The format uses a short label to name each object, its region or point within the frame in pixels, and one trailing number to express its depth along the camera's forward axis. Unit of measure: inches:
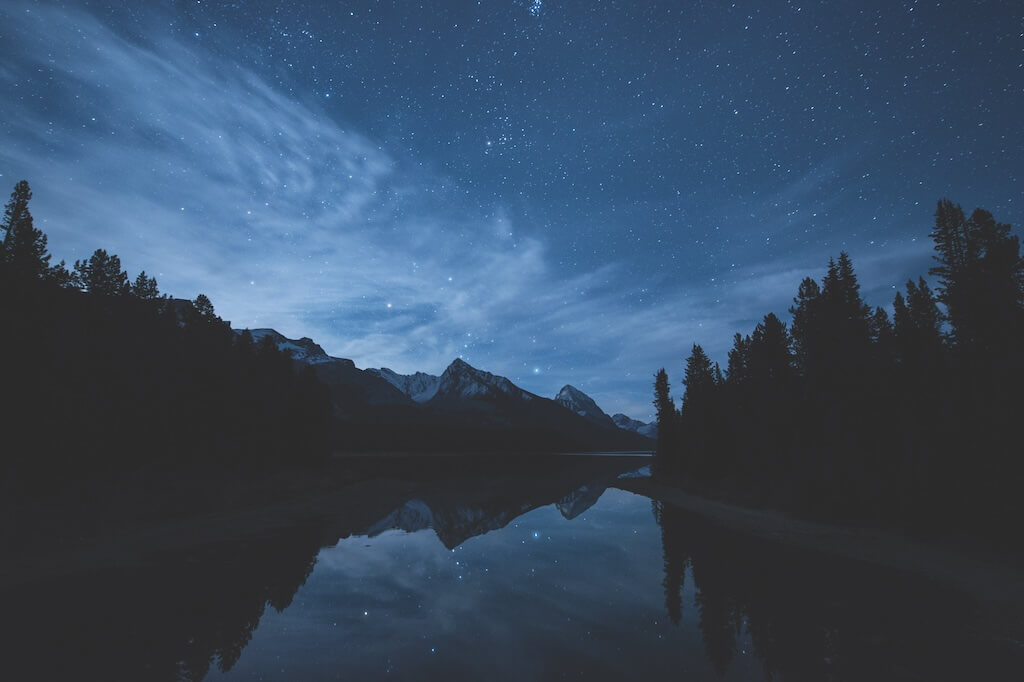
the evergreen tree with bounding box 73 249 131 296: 1873.8
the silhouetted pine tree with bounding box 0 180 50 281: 1263.5
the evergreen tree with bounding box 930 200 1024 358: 1063.0
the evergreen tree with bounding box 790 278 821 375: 1668.3
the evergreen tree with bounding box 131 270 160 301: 2159.3
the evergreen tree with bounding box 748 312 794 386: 2046.0
